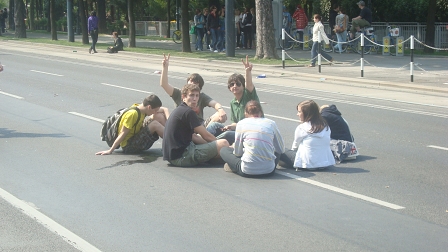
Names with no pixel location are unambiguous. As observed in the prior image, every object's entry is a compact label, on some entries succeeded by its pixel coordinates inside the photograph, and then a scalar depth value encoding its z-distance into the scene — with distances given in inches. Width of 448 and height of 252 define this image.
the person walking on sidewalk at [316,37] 889.5
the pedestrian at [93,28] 1273.4
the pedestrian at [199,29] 1250.6
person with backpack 367.9
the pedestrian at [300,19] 1234.0
